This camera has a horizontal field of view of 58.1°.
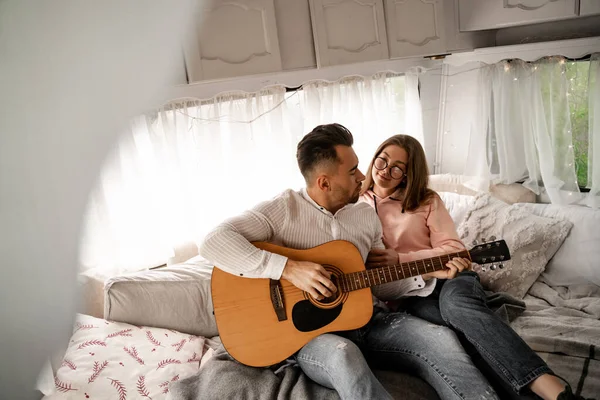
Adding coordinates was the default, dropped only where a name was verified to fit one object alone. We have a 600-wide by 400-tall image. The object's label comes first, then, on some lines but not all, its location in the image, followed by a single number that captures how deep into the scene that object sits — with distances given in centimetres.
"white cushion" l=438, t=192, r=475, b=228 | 237
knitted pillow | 209
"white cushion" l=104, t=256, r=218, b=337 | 170
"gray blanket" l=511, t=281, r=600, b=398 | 158
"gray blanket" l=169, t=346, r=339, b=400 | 143
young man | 139
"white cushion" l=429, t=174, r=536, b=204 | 253
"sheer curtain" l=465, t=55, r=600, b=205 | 233
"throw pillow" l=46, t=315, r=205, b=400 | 141
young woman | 143
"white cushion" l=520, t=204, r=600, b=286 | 210
